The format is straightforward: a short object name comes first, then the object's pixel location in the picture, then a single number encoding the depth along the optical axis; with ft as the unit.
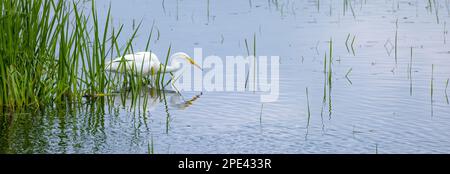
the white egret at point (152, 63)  48.98
